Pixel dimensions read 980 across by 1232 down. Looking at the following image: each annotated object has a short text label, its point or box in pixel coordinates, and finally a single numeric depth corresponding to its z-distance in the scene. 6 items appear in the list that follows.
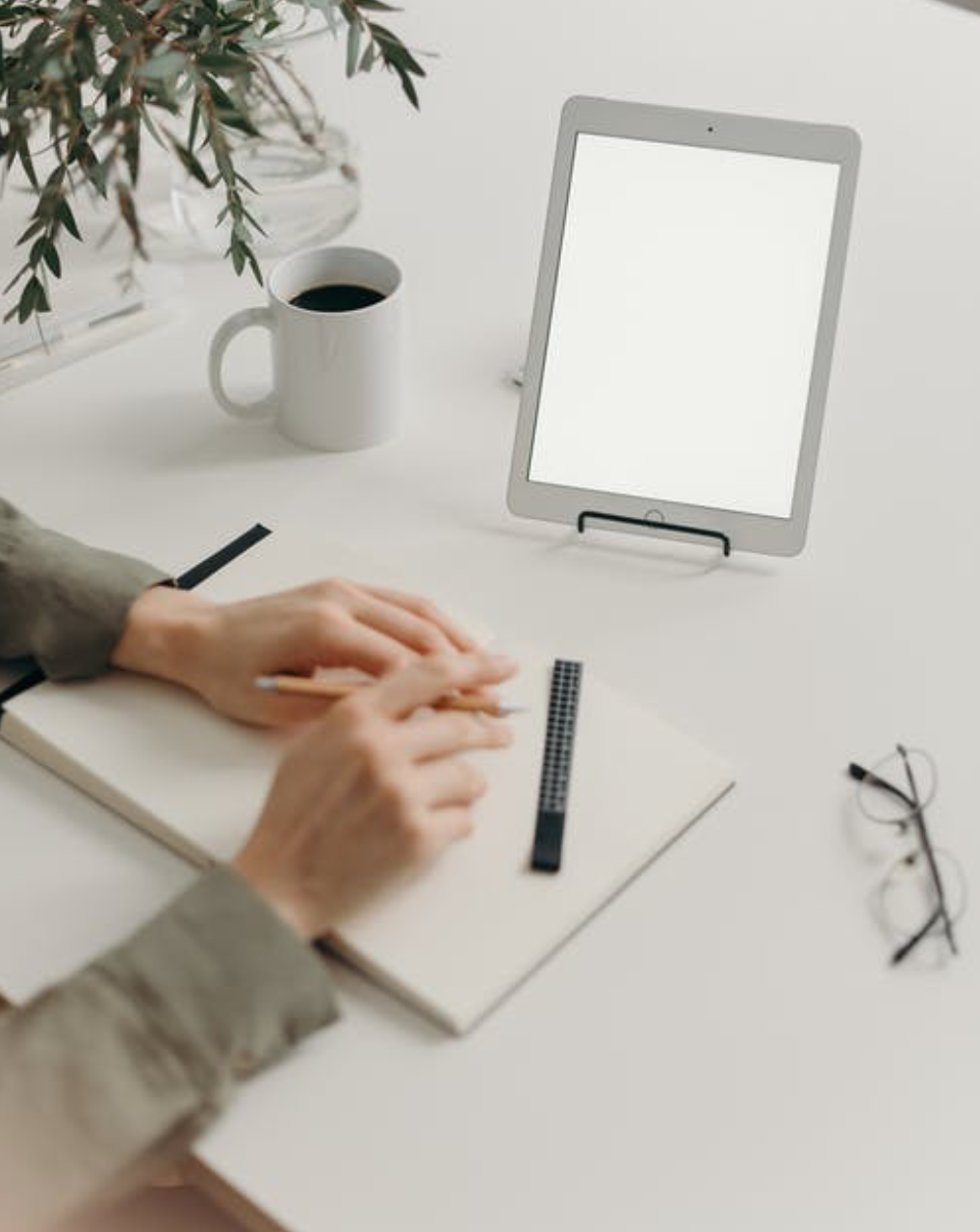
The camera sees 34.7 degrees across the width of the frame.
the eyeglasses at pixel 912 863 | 0.90
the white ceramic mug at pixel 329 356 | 1.15
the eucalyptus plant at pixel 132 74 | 0.94
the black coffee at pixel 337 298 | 1.19
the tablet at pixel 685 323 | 1.09
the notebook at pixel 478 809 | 0.85
